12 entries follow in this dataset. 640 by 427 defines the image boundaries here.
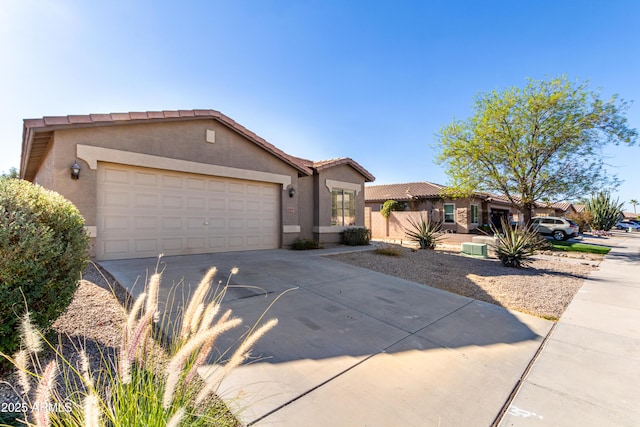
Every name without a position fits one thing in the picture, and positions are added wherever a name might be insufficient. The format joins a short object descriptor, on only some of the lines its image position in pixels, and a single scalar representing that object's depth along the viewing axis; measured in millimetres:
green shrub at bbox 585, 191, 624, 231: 31859
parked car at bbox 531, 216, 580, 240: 22750
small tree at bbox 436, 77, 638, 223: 15305
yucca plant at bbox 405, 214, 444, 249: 14195
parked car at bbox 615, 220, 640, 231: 41406
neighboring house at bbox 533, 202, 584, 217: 36875
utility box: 12750
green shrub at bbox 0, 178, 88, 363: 2527
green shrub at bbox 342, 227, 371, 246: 13531
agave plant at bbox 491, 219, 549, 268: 9992
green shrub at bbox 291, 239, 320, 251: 11555
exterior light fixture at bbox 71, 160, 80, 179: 7059
